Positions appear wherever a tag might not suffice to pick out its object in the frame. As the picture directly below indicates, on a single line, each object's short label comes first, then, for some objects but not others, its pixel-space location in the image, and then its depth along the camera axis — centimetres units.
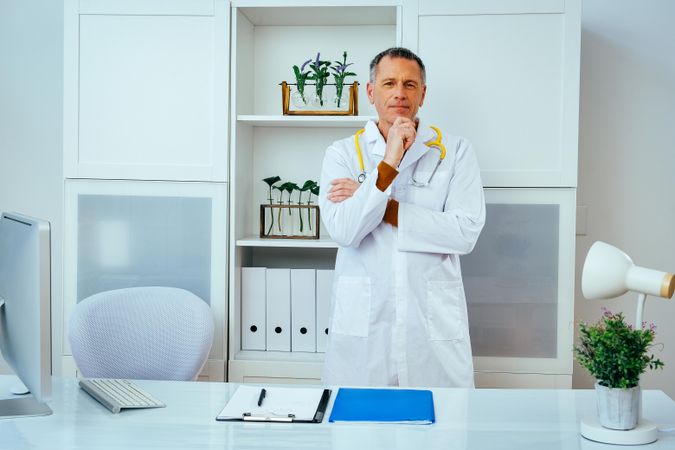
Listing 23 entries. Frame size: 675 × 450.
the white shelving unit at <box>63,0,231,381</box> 307
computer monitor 160
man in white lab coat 249
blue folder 174
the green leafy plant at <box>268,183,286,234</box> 328
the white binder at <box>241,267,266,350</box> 323
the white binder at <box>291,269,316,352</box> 320
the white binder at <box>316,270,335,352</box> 320
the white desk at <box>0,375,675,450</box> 159
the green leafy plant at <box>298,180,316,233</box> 323
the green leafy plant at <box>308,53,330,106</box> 318
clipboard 175
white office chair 249
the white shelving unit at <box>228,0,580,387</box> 296
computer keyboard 183
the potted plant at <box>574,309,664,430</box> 157
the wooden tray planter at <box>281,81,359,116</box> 317
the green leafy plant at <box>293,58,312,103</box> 318
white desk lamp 156
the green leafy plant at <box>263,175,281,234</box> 331
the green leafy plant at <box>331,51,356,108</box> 317
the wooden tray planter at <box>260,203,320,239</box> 328
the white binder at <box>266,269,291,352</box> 321
